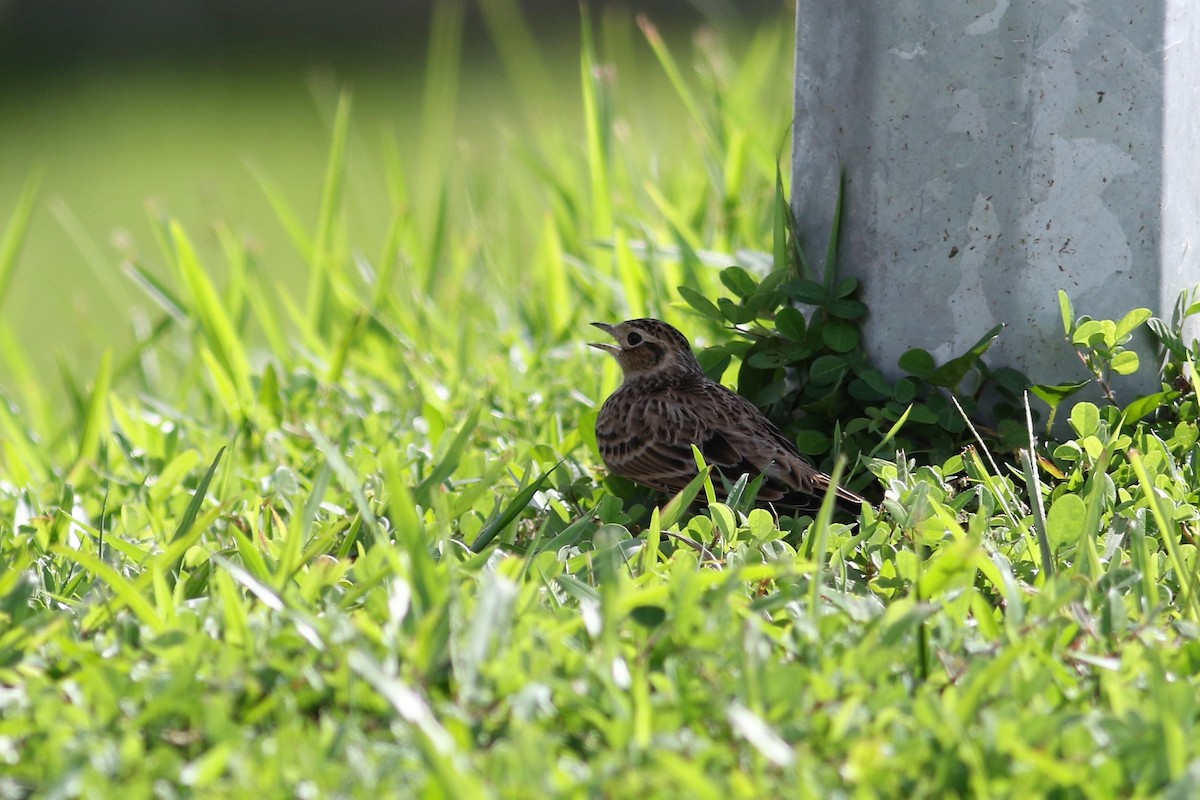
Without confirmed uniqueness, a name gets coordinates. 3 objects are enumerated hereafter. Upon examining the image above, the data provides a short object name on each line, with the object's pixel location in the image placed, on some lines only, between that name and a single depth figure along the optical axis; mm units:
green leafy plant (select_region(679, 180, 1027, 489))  6796
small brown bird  6832
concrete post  6461
